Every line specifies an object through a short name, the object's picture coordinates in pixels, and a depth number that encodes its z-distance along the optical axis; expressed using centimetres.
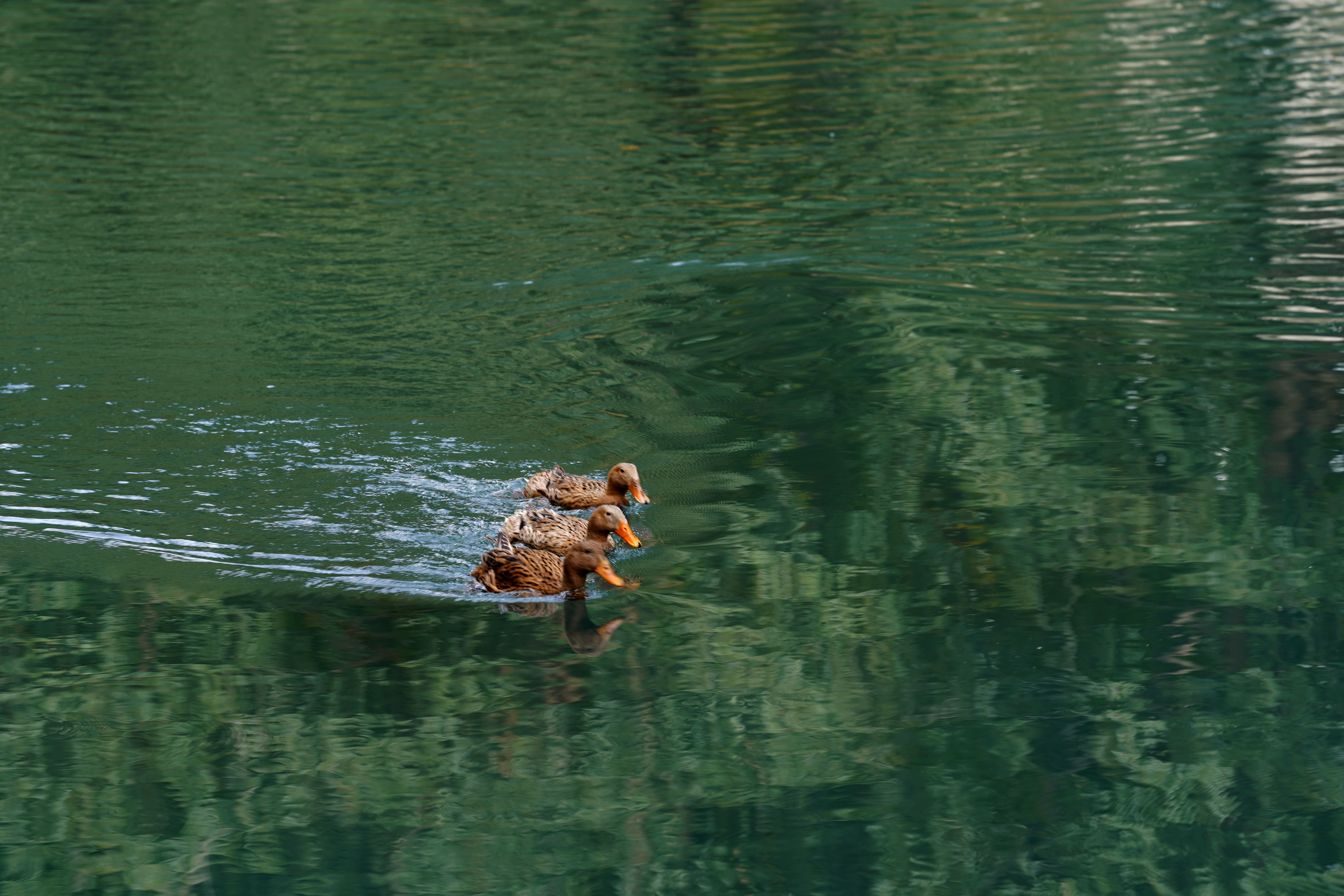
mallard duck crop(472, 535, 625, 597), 1608
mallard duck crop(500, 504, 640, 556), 1639
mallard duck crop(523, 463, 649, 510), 1775
